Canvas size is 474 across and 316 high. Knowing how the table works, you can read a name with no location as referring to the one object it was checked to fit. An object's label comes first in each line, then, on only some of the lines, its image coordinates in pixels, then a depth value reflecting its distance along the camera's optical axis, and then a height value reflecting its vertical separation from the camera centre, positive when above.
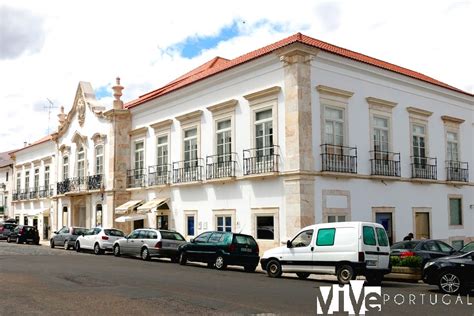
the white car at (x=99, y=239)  26.77 -1.54
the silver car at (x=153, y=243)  22.47 -1.50
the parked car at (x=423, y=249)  17.02 -1.40
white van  14.66 -1.26
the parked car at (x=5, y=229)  40.33 -1.44
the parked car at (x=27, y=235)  37.88 -1.78
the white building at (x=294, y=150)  21.47 +2.74
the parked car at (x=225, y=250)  18.78 -1.51
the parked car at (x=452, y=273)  12.70 -1.62
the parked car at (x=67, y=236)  30.64 -1.57
